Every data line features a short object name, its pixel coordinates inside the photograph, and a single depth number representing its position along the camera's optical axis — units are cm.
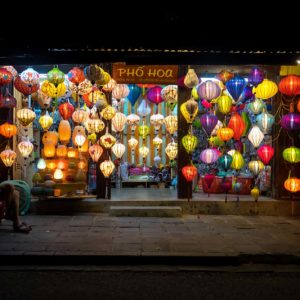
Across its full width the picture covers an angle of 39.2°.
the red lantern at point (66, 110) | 1298
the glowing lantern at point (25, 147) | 1228
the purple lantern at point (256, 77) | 1168
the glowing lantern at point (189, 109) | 1212
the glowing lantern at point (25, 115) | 1191
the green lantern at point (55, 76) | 1157
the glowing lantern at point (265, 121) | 1194
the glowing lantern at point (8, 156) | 1195
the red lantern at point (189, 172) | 1231
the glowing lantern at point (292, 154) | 1162
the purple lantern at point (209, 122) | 1195
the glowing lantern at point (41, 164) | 1323
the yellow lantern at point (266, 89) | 1172
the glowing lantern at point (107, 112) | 1244
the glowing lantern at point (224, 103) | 1207
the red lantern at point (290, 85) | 1147
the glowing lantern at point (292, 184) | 1173
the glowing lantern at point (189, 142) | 1224
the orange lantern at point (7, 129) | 1199
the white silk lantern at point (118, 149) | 1370
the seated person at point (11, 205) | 966
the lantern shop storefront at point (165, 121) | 1179
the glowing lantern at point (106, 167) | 1242
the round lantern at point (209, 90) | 1163
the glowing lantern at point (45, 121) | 1262
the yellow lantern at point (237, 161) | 1238
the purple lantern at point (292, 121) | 1152
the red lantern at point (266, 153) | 1201
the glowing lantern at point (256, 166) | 1236
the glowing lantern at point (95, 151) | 1264
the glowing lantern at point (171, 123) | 1354
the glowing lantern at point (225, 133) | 1226
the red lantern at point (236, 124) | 1223
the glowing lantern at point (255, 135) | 1191
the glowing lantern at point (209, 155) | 1258
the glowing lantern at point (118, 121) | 1346
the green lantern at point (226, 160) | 1227
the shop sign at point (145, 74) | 1295
